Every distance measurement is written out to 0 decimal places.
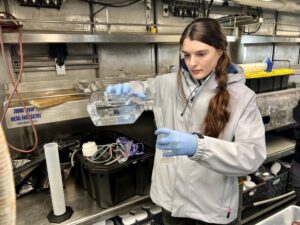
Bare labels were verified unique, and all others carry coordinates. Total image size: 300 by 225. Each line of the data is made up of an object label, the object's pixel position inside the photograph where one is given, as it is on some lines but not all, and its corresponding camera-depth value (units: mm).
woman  875
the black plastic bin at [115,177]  1135
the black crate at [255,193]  1751
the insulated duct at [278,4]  1873
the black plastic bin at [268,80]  1599
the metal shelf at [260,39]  2007
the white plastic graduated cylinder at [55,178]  1062
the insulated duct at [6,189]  289
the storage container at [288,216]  1194
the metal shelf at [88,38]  1107
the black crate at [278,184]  1875
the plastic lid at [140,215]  1358
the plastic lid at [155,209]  1390
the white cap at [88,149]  1209
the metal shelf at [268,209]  1846
